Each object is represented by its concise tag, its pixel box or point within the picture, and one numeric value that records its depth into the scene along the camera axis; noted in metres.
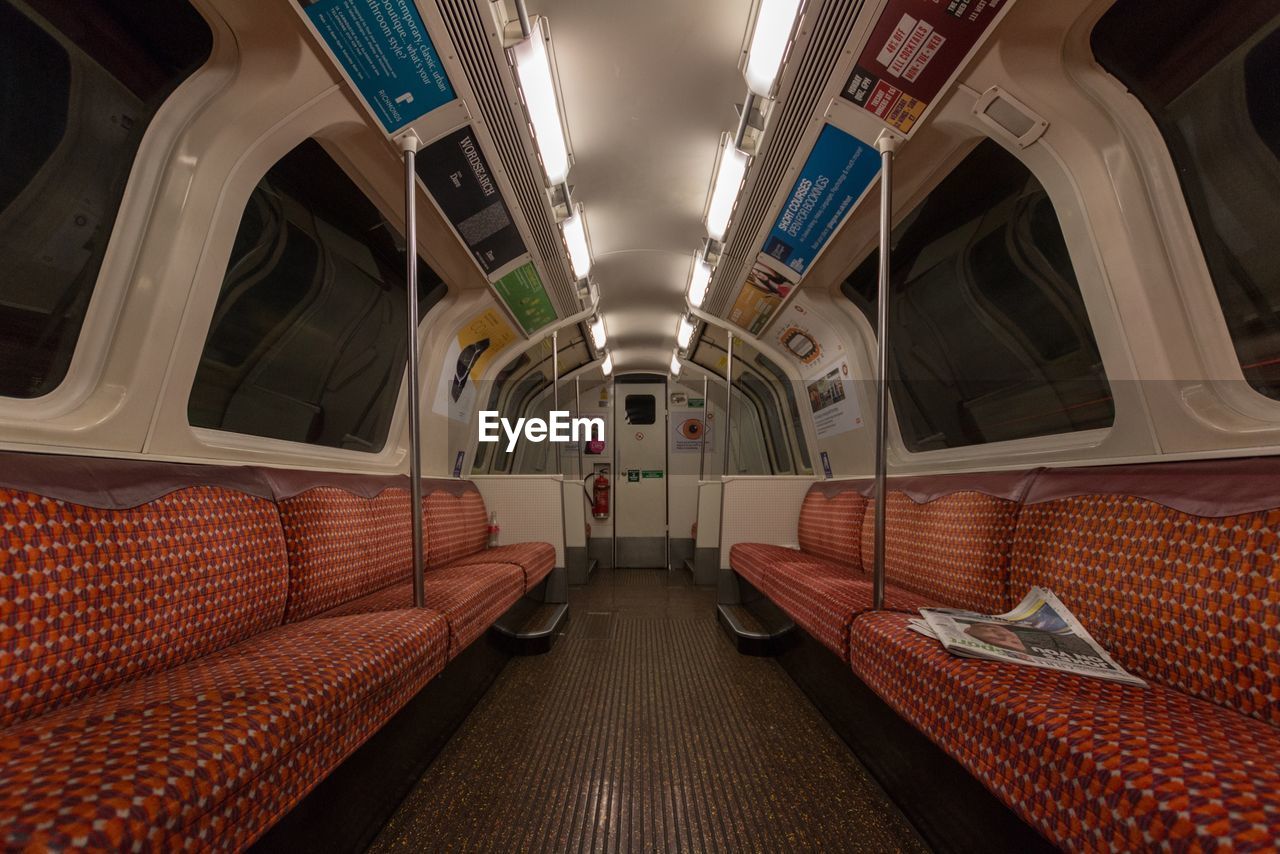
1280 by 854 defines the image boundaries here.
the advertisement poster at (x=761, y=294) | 4.13
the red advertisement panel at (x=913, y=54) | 1.85
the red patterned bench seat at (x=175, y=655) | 0.81
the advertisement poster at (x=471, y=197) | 2.69
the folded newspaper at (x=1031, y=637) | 1.37
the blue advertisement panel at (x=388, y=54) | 1.89
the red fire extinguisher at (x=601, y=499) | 7.78
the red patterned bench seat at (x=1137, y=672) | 0.83
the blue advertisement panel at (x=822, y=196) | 2.67
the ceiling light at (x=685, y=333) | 6.25
